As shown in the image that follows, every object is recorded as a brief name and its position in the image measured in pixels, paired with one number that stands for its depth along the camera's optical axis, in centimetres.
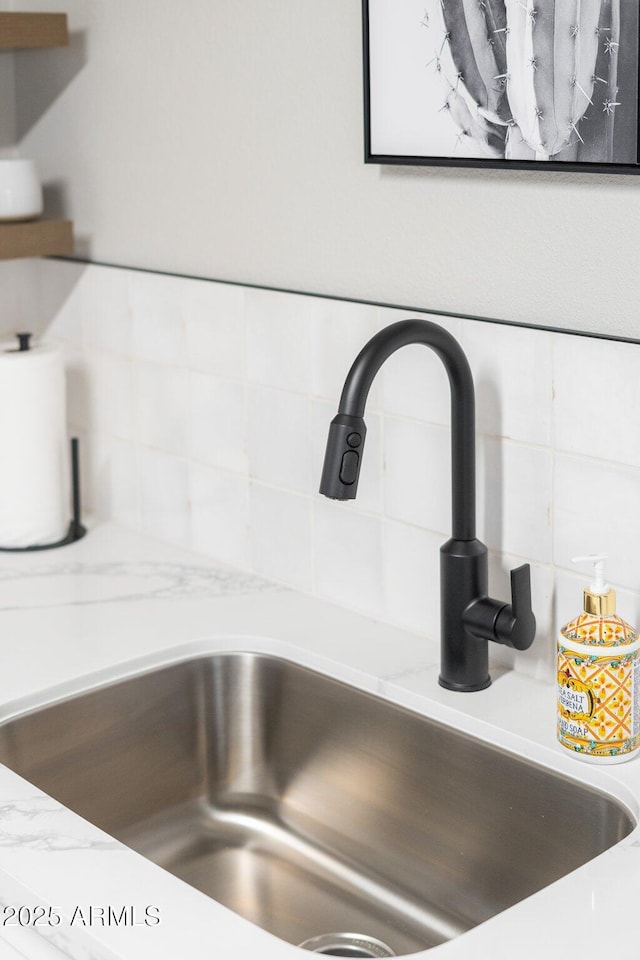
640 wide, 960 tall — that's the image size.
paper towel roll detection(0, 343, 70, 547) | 256
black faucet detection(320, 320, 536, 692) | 199
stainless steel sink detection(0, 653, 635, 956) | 207
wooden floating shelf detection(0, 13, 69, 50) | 252
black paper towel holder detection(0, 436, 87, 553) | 266
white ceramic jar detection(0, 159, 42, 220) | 258
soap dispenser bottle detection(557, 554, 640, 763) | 198
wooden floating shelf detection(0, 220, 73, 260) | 259
